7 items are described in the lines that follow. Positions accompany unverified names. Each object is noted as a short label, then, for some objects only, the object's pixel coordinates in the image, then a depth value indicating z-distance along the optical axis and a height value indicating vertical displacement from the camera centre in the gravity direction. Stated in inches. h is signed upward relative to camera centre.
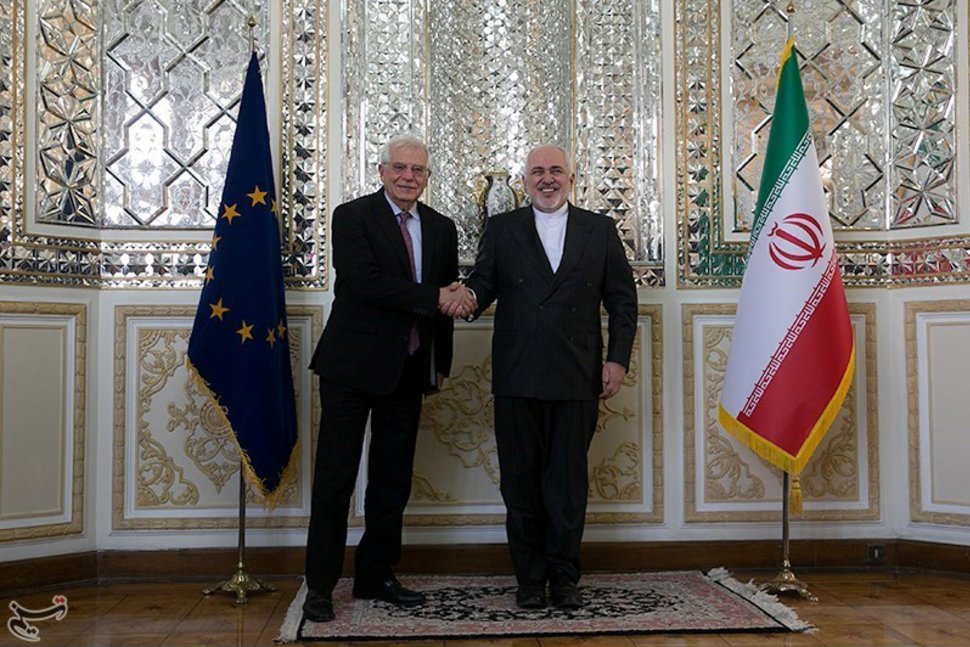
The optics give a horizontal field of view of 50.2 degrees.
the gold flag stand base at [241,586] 153.9 -34.3
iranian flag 154.6 +5.1
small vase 176.7 +27.7
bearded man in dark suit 144.1 -0.2
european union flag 154.2 +5.3
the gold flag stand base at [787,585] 153.9 -34.2
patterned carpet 134.1 -35.0
